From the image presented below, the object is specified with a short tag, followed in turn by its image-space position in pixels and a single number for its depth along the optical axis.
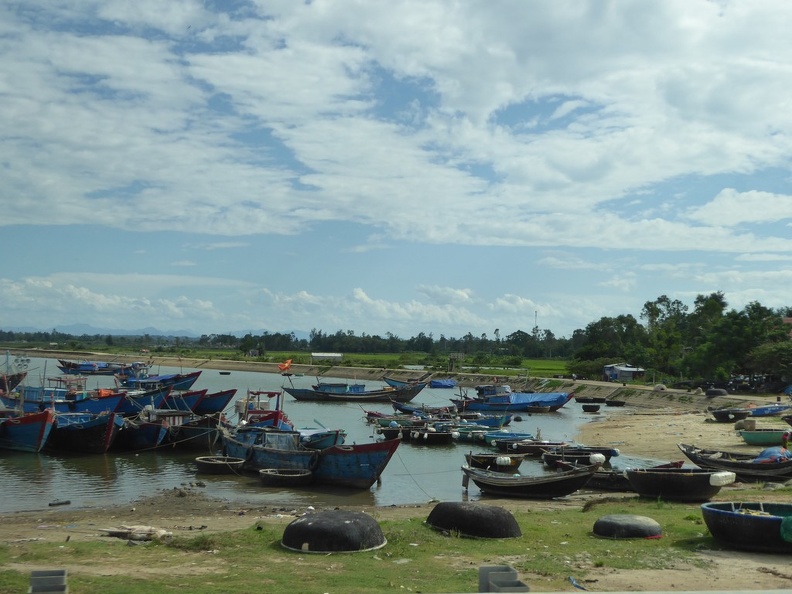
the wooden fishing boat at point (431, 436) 36.47
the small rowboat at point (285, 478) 23.95
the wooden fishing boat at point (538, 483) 20.17
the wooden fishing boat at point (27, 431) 31.08
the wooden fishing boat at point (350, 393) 67.94
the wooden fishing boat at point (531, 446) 30.28
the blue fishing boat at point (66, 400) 38.12
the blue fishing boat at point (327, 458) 23.55
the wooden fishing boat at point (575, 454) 25.61
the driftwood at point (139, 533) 13.78
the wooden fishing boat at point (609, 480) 21.88
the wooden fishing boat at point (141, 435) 32.66
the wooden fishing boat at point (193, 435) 33.03
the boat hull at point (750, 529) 11.52
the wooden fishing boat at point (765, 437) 30.56
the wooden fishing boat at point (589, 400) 67.38
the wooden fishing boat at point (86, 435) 31.45
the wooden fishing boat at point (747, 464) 21.91
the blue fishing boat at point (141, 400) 38.53
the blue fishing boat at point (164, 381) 51.36
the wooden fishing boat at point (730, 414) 40.12
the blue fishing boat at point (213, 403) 40.55
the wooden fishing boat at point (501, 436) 34.95
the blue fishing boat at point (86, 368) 90.94
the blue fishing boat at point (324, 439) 25.84
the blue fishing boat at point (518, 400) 55.09
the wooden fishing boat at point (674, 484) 17.78
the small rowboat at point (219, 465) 26.38
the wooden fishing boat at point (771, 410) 41.69
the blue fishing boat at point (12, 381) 50.52
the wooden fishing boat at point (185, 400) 40.75
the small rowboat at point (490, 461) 25.45
